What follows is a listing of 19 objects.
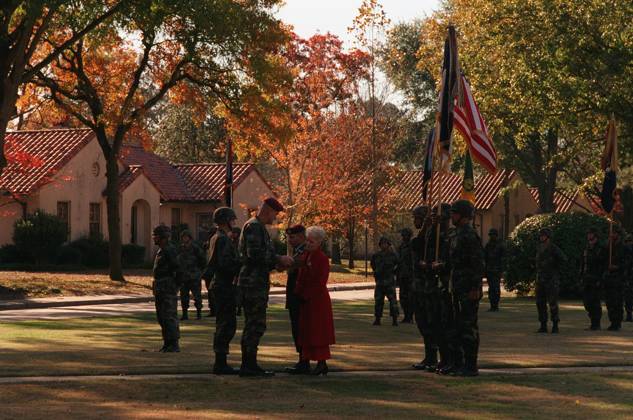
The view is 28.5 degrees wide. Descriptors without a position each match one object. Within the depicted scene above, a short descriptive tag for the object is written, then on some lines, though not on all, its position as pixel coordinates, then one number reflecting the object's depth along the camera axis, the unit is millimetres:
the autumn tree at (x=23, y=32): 31250
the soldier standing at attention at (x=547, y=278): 21969
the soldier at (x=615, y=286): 22891
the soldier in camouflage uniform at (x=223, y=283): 14211
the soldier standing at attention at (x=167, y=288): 17172
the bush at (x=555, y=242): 34375
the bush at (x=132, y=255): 51812
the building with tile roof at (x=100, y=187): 48781
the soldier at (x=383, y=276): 24094
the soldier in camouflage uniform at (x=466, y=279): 14195
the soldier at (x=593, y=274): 22750
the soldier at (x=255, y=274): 13930
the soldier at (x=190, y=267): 24188
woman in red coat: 14164
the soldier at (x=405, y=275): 23047
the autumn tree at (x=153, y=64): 35812
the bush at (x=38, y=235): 47406
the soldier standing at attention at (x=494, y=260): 28578
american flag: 17828
